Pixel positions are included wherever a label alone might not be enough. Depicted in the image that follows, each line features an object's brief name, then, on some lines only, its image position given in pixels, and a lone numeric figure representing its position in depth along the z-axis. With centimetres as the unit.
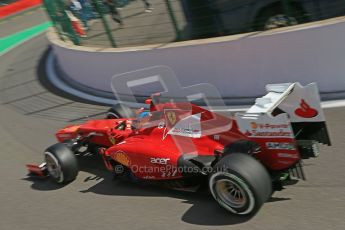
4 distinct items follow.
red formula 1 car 452
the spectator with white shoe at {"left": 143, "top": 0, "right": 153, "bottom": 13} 867
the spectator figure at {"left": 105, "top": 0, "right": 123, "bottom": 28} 937
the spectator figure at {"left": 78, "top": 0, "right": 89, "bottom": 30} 1033
